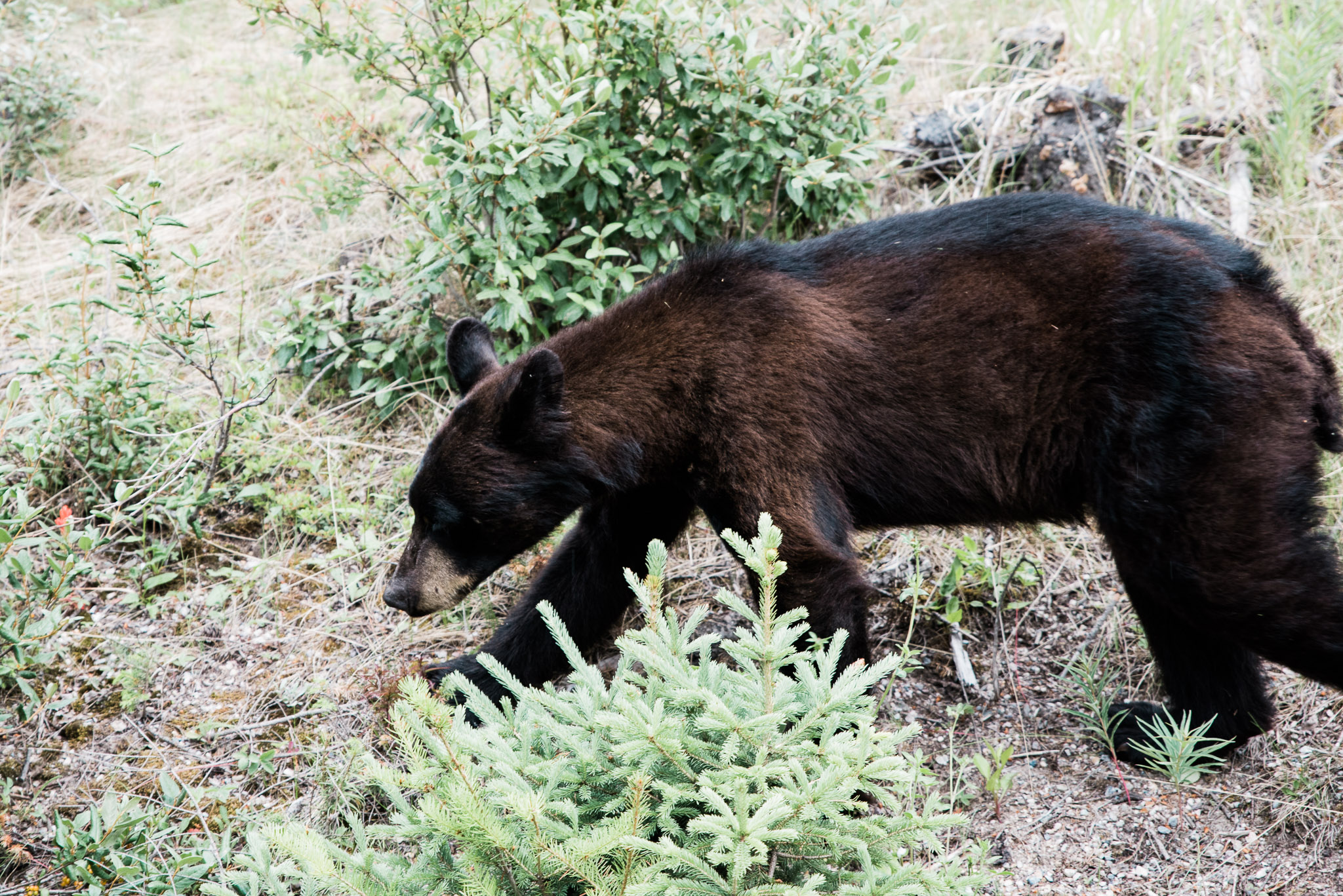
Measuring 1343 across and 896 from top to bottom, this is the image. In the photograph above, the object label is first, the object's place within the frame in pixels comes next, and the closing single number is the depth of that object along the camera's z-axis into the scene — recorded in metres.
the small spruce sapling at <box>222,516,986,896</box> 4.12
